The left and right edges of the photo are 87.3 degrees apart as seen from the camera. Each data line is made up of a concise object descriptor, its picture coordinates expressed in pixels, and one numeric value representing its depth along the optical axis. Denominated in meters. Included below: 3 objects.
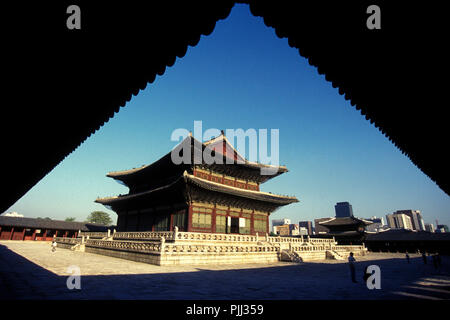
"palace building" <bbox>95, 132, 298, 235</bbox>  20.16
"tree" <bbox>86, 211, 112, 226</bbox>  74.56
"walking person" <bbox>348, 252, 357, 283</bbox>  9.54
